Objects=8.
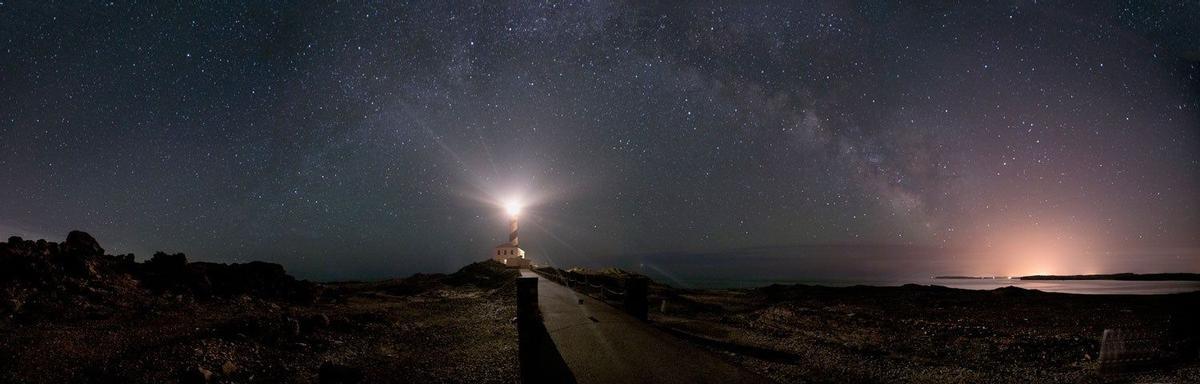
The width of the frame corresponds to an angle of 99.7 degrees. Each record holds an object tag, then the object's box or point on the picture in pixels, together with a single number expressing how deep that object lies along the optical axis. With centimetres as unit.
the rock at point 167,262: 1805
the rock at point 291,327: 1205
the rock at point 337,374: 895
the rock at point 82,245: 1554
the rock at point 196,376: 823
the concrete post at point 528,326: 909
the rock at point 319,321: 1336
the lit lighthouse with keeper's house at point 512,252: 5931
